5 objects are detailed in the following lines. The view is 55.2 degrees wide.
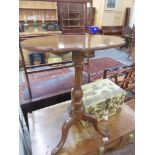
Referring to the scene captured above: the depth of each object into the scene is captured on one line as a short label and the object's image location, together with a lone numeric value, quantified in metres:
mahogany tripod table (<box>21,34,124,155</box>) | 0.67
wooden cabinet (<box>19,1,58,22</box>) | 3.16
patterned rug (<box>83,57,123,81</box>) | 2.70
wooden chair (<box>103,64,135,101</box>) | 1.70
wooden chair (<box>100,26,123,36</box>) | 4.54
